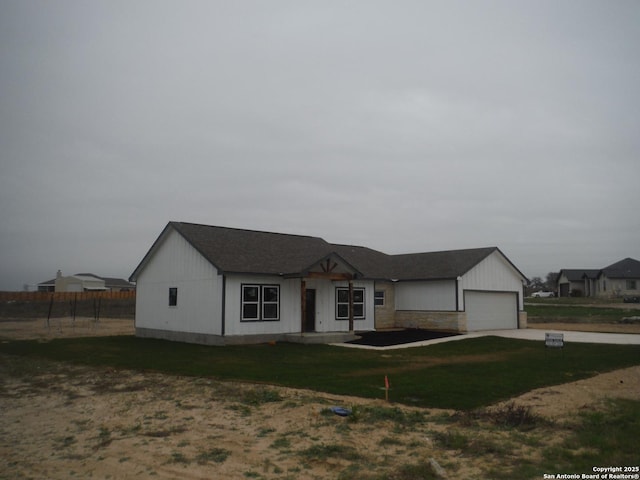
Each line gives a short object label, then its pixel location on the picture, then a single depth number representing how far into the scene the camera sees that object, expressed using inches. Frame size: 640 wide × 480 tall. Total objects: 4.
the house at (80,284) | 3395.7
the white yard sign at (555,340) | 792.3
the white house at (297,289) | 916.6
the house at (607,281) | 2780.5
